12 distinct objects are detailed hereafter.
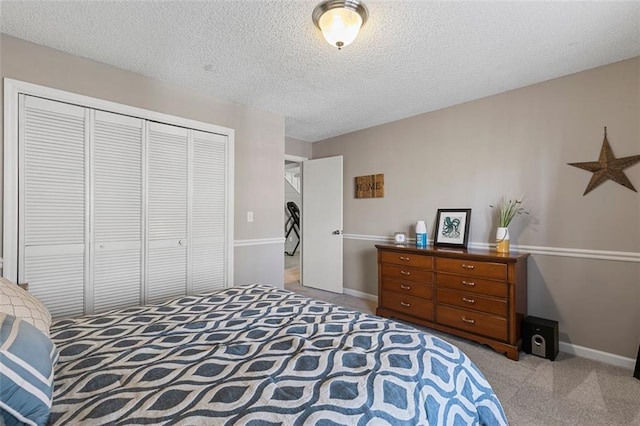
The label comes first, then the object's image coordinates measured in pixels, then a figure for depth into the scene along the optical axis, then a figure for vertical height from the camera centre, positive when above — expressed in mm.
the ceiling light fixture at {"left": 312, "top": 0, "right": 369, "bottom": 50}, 1642 +1111
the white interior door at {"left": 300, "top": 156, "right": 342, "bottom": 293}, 4336 -138
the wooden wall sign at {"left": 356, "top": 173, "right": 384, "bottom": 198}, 3920 +388
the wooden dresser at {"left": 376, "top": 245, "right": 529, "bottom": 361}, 2436 -704
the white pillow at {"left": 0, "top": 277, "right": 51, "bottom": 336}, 1082 -351
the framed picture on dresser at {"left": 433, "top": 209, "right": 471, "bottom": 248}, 3066 -138
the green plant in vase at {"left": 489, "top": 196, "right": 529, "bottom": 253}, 2697 -13
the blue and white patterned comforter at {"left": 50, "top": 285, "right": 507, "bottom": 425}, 839 -544
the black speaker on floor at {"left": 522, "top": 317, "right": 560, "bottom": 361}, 2371 -997
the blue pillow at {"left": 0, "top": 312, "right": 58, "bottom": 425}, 738 -430
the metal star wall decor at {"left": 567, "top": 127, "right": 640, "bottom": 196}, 2266 +374
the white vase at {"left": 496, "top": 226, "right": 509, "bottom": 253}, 2689 -231
